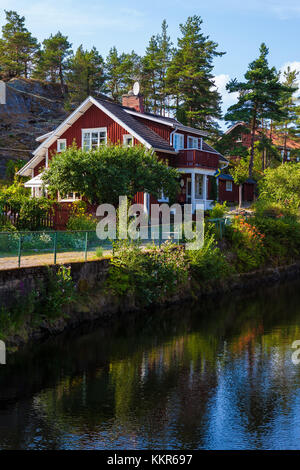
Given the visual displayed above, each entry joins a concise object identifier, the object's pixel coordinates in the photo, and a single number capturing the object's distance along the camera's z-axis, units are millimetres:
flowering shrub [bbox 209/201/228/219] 32688
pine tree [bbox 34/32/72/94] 81312
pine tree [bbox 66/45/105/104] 78750
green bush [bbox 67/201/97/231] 26641
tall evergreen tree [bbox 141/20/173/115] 74375
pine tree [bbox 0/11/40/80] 77500
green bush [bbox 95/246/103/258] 20373
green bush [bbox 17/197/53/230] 26094
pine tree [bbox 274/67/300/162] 72438
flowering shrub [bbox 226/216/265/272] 30656
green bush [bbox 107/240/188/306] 20406
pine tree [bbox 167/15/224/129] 62594
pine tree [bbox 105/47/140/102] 79000
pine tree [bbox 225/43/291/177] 52469
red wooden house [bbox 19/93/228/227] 35038
